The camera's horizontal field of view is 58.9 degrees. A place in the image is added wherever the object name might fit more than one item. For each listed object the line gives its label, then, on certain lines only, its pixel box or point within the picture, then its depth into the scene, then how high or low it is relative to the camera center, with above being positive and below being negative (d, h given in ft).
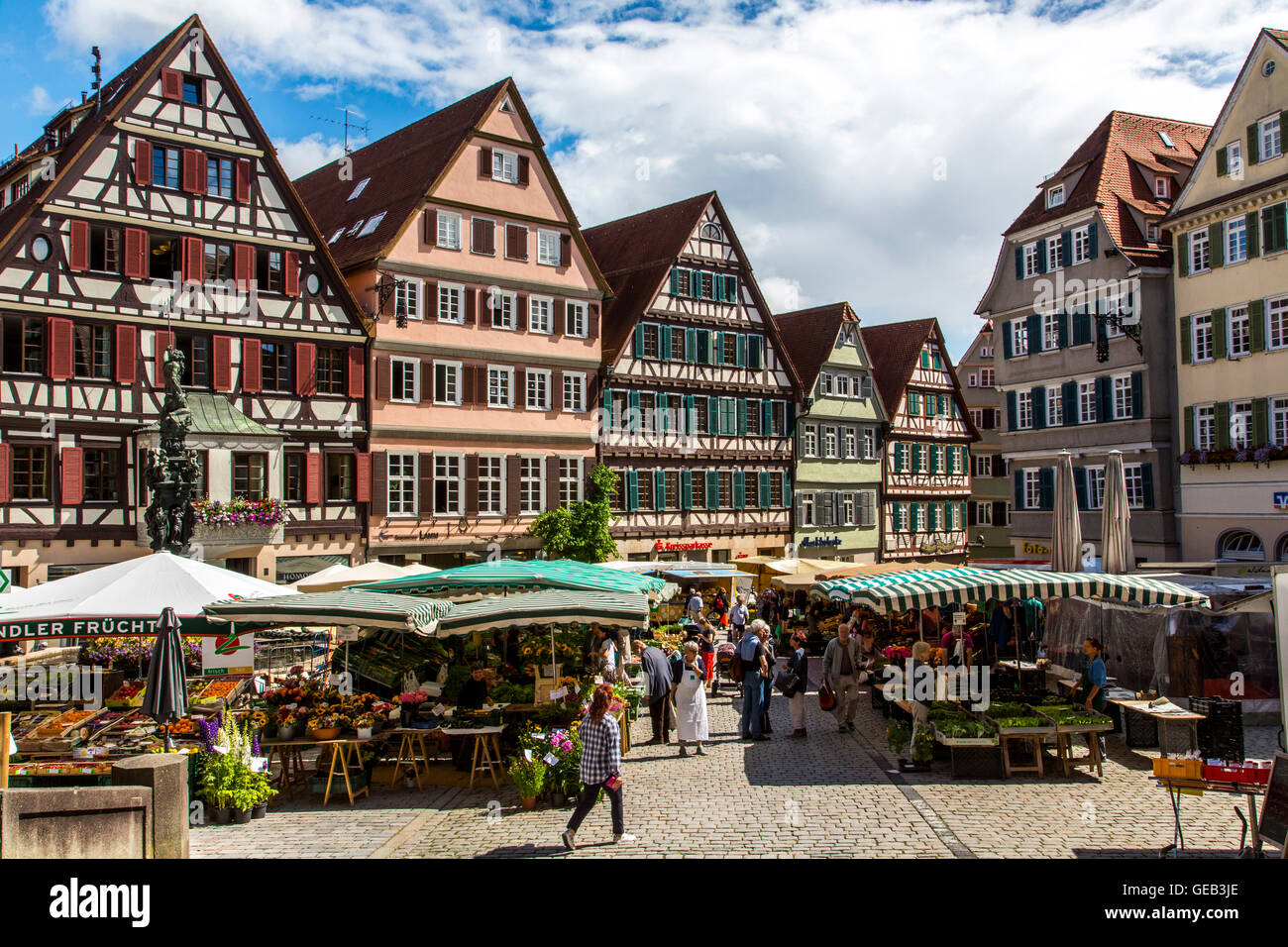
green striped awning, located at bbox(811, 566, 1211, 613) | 51.98 -3.63
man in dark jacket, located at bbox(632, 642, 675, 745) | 49.85 -7.62
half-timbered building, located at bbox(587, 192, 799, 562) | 122.83 +13.68
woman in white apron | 47.60 -8.04
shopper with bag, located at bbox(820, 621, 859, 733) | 52.95 -7.69
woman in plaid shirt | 33.01 -6.94
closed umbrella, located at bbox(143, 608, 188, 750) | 37.73 -5.30
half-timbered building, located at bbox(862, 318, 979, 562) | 151.33 +9.15
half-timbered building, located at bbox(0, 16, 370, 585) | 82.84 +15.24
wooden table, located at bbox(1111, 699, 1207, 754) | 42.29 -7.89
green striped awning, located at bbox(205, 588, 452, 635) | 42.39 -3.40
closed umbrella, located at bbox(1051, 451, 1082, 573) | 63.57 -1.11
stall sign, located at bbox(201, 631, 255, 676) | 59.31 -7.09
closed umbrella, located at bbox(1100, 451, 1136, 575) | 62.39 -1.03
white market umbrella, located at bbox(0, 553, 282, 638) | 41.37 -2.76
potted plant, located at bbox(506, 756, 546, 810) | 37.99 -8.66
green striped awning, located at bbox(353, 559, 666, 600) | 53.88 -2.97
